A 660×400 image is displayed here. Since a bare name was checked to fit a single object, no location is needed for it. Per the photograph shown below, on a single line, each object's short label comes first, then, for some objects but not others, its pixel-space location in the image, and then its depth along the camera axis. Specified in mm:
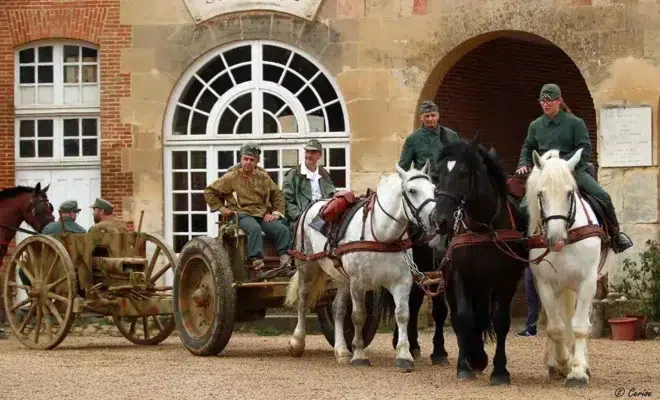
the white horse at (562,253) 12539
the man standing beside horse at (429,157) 15125
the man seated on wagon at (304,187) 16484
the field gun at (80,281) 17016
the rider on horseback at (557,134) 13675
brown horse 18969
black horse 12766
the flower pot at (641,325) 19078
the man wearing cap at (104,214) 19328
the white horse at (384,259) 14008
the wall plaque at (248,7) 21609
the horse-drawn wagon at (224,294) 15711
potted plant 19289
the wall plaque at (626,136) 20016
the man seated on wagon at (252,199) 16125
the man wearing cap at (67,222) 18800
